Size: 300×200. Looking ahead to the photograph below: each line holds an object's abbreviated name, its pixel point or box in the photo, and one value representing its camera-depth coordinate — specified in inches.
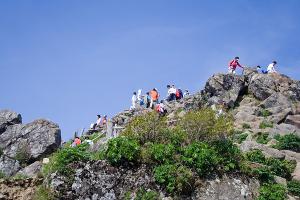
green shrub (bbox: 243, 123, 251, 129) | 1444.4
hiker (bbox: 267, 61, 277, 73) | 1779.3
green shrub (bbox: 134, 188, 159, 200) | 880.3
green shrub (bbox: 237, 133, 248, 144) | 1319.1
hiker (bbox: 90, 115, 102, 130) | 1728.3
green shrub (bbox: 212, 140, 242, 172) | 946.1
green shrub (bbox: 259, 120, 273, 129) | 1434.3
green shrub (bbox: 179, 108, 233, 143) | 984.9
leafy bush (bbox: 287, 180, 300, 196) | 998.4
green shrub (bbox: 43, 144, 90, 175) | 917.2
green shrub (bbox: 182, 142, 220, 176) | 924.6
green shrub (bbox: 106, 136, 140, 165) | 925.2
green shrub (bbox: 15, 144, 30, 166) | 1448.1
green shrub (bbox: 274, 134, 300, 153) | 1253.1
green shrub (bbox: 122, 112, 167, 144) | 986.1
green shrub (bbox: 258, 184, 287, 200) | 925.8
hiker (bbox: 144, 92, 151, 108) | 1750.6
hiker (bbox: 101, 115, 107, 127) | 1715.6
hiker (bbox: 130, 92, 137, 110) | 1761.9
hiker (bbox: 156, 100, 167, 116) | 1476.4
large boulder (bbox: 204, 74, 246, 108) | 1675.7
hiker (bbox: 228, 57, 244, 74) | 1773.9
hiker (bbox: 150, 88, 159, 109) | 1708.9
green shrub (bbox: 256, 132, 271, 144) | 1312.7
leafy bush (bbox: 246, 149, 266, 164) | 1050.1
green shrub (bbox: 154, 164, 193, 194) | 893.8
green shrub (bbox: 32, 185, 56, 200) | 888.3
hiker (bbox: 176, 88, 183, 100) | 1787.6
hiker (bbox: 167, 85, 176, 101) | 1785.2
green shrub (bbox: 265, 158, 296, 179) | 1046.4
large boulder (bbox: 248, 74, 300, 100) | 1670.8
